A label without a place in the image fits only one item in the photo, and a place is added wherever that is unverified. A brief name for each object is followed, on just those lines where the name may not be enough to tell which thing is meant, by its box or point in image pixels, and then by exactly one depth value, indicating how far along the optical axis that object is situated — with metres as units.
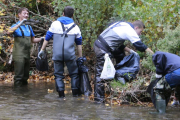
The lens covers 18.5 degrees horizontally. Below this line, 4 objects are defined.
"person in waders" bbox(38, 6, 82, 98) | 12.22
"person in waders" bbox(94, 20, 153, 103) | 11.20
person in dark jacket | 9.25
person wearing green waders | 15.05
